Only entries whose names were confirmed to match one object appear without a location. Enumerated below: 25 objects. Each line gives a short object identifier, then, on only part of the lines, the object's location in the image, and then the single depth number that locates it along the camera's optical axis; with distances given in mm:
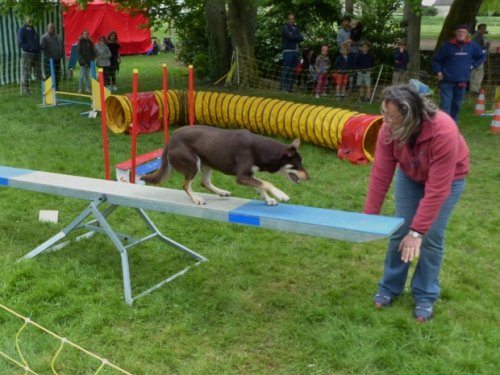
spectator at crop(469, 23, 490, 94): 14891
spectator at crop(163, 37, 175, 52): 27578
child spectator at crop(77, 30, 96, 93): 14375
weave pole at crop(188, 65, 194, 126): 6520
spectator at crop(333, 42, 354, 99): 13812
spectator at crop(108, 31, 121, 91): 15586
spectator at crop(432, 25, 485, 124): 9641
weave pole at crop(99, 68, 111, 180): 6047
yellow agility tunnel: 8617
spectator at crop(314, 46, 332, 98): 14375
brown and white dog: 4027
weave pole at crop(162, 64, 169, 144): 6466
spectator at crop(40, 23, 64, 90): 14466
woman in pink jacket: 3396
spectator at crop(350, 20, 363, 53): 15094
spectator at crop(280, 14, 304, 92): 14250
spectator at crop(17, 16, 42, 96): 14211
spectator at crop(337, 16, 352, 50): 15406
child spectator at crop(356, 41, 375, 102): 13570
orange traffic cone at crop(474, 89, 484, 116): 12039
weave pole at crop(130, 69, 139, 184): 5828
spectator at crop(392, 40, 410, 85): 14078
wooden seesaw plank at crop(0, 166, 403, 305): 3525
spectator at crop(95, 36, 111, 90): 14977
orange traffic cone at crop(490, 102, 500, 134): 10398
